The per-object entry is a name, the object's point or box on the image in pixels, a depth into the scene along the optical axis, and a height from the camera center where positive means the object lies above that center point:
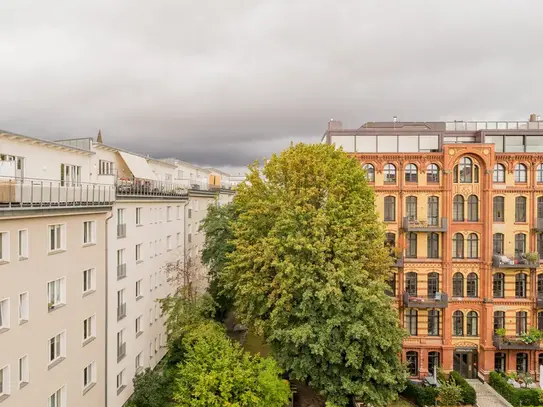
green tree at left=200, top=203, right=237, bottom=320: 34.28 -2.83
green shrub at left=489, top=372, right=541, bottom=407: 28.91 -14.12
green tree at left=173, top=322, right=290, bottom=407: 19.89 -9.23
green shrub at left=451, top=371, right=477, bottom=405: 29.15 -13.97
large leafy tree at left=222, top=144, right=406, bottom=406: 23.61 -4.53
